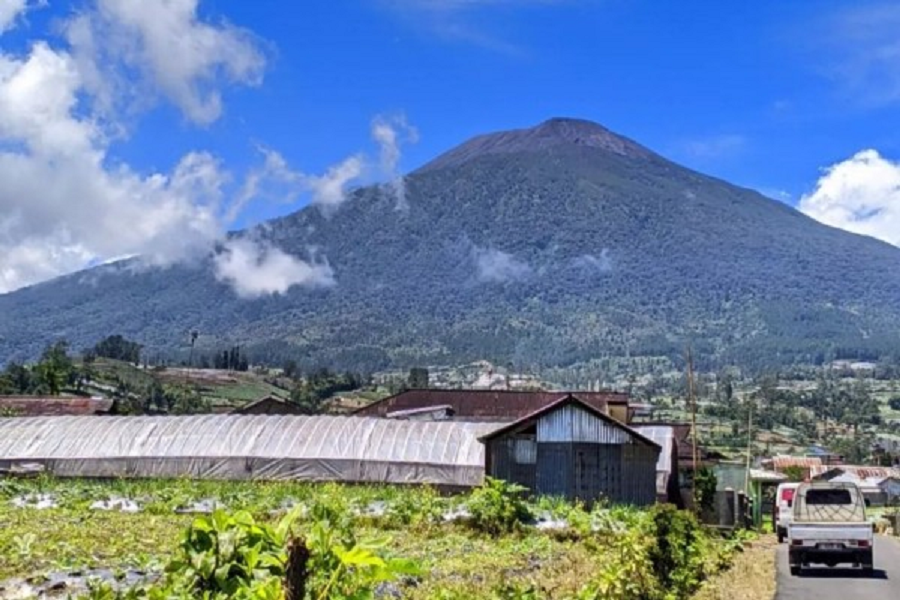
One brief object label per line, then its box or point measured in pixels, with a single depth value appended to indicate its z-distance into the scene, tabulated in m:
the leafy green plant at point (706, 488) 40.03
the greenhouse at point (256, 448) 36.97
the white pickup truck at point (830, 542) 19.73
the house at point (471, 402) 59.67
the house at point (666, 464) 37.53
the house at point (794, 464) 79.06
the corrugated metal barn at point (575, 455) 34.28
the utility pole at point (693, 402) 32.16
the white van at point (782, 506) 32.53
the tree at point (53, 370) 66.81
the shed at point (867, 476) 77.06
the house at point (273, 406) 55.28
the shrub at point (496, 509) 22.55
